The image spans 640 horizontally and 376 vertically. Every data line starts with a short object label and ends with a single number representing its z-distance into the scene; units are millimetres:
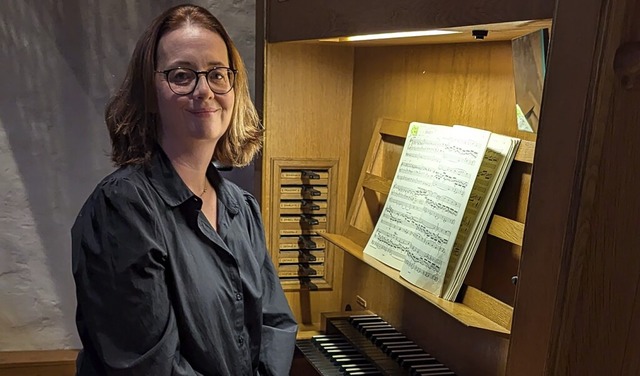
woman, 1159
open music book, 1376
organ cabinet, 1321
